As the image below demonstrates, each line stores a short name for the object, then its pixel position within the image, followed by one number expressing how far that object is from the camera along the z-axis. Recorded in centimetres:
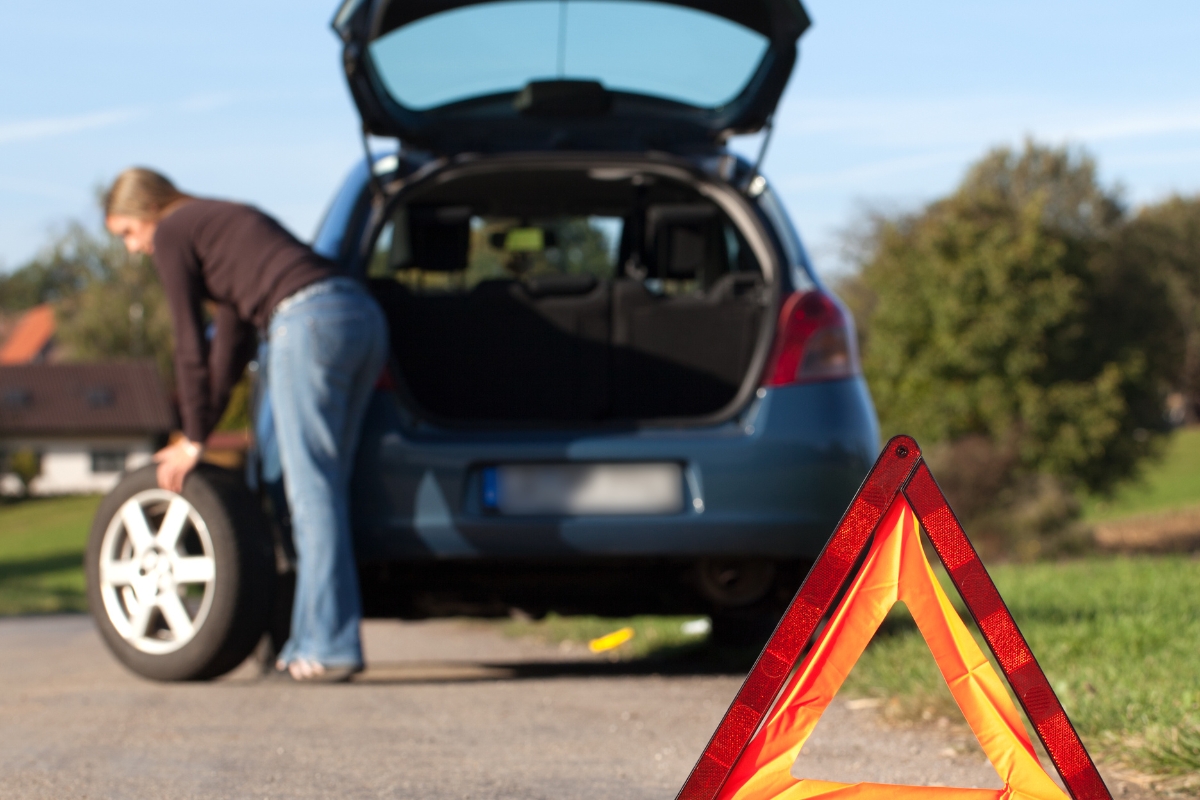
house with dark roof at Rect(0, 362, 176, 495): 7175
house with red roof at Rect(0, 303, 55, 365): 9781
